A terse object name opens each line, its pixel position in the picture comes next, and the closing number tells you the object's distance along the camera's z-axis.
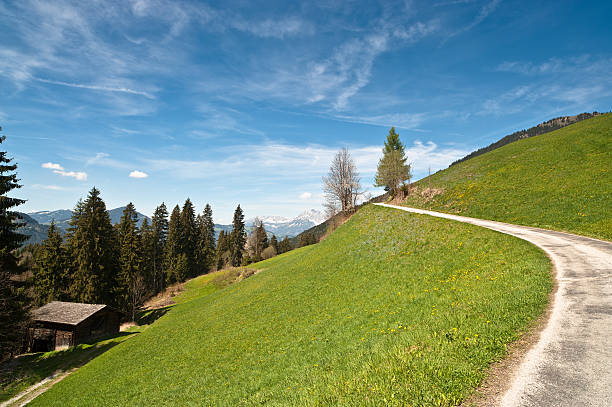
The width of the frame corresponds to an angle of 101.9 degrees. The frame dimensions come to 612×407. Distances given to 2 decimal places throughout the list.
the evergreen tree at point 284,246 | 113.45
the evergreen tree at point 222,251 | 86.52
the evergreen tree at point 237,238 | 87.38
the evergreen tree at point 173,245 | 70.73
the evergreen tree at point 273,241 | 114.68
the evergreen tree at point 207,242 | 81.19
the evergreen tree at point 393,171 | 51.34
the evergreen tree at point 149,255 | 62.92
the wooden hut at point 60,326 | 33.06
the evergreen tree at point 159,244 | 69.25
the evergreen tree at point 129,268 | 44.97
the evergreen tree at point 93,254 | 40.53
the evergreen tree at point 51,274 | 42.31
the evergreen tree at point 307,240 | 122.78
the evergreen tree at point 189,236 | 74.88
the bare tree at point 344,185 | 49.72
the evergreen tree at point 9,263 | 22.53
